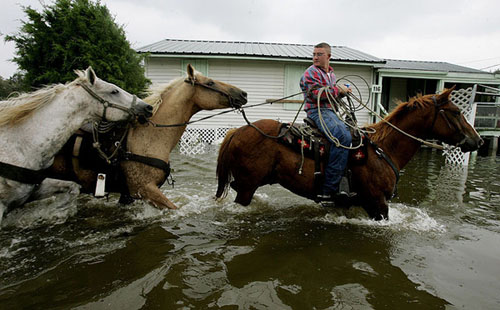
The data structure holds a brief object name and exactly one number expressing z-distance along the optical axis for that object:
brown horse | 3.63
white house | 12.23
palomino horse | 3.22
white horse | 2.44
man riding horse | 3.52
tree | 8.19
